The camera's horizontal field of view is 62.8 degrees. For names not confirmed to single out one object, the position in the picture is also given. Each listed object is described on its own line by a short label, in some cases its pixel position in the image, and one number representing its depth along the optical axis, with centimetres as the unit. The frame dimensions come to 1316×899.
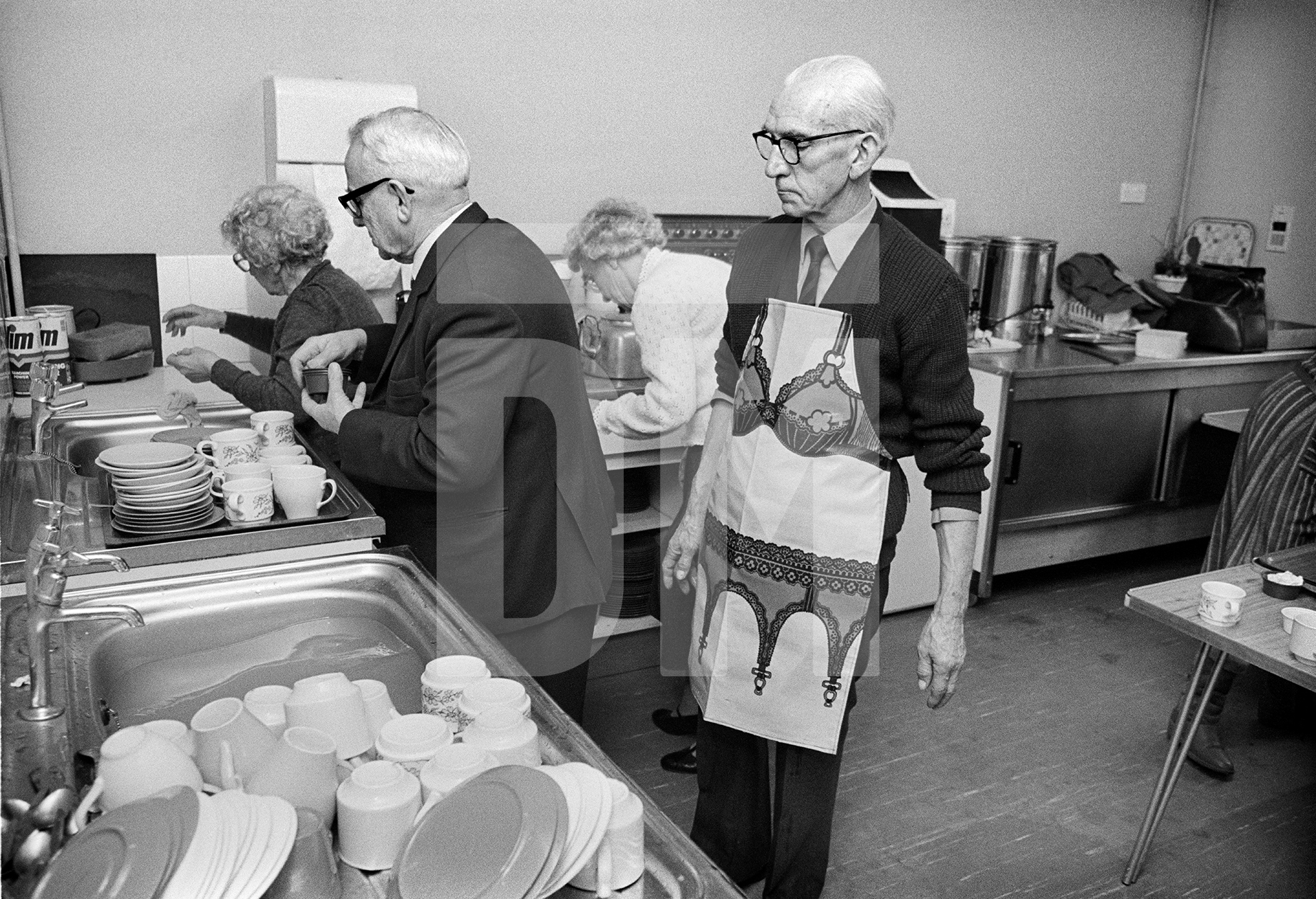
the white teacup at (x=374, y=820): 90
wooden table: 181
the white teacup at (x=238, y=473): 172
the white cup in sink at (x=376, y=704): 109
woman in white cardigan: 255
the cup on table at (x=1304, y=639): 178
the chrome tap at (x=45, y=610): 112
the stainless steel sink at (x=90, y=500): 157
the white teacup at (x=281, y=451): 189
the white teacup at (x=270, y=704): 105
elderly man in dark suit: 163
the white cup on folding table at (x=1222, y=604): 192
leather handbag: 412
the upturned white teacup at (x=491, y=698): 108
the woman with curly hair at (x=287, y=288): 225
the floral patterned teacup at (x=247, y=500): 165
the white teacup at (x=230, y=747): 97
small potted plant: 470
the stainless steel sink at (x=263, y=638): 131
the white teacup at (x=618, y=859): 89
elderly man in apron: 166
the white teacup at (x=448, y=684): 111
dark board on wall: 287
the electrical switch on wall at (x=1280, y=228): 482
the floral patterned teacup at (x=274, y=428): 197
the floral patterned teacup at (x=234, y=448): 184
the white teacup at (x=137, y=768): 90
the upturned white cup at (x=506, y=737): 100
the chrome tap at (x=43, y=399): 196
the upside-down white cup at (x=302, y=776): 92
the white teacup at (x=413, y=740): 99
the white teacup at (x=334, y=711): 103
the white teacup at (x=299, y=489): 170
